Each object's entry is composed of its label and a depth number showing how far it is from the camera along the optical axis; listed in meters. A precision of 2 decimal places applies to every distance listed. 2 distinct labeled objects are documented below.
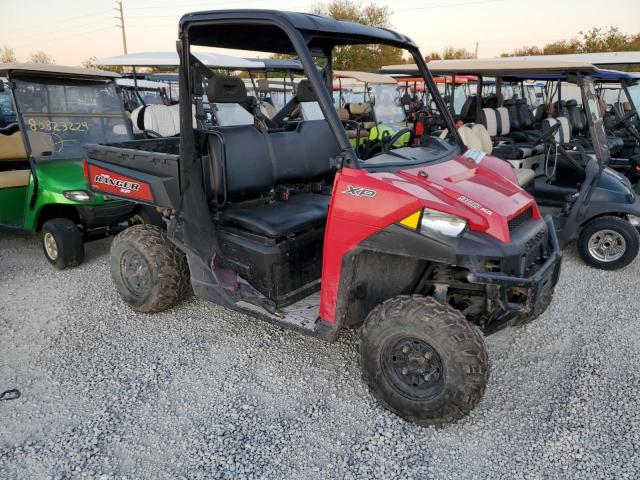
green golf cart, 4.65
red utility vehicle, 2.38
